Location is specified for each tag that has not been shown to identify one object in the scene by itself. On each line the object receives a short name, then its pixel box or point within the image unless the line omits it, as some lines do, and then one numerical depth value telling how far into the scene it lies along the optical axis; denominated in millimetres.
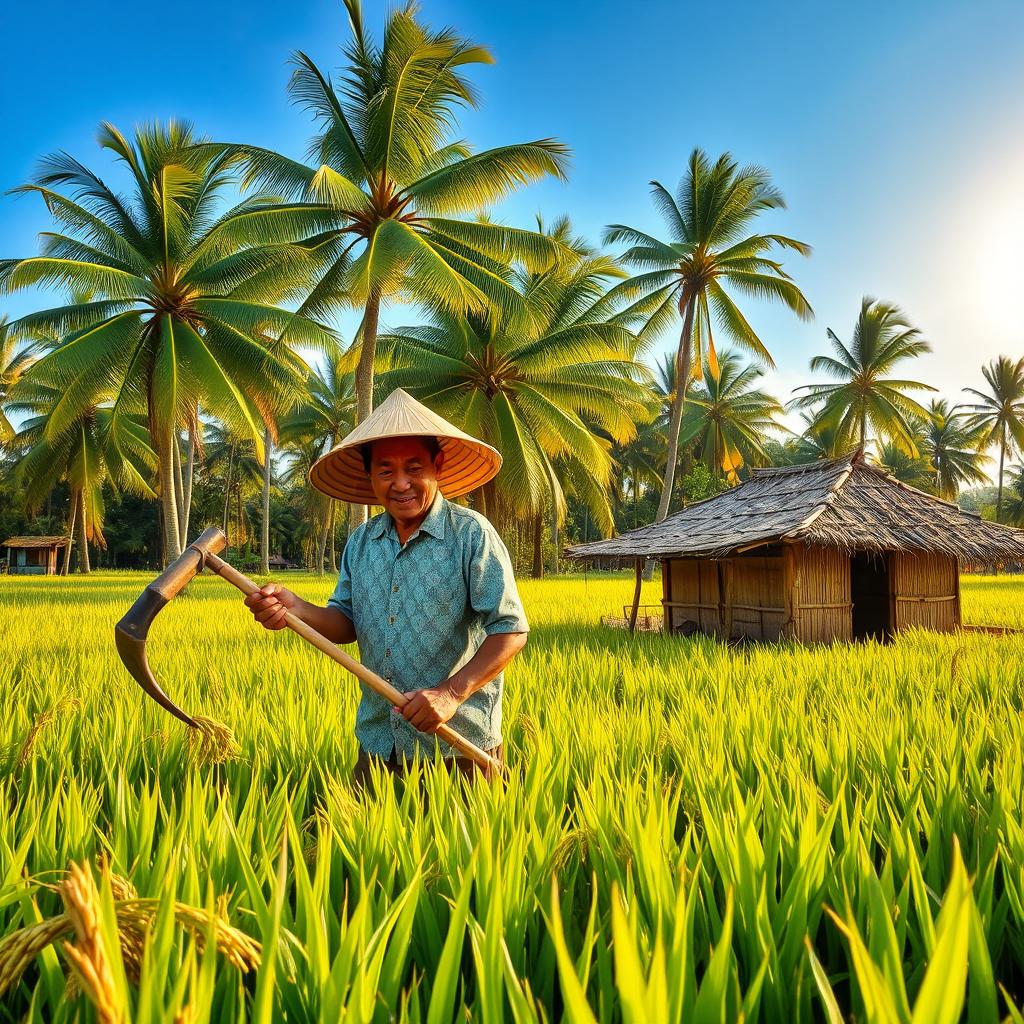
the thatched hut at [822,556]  7617
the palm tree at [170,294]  11109
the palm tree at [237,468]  32094
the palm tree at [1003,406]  29438
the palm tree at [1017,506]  32875
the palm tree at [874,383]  22234
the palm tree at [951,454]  32938
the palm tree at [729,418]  25469
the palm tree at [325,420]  21484
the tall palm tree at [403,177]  10172
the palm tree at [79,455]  20078
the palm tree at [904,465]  33125
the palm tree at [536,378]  14539
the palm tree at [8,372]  21188
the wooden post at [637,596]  9062
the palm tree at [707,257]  15320
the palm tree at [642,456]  28938
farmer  1759
